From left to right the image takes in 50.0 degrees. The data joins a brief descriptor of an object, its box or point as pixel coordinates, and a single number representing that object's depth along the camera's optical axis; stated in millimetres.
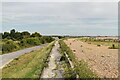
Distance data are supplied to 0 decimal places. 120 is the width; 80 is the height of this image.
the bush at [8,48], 16776
